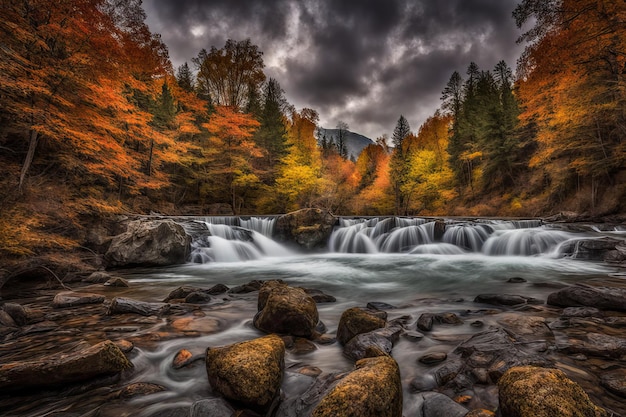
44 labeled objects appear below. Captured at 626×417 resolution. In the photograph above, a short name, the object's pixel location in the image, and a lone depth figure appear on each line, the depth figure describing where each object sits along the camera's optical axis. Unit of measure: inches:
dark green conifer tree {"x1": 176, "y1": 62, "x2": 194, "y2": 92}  1299.2
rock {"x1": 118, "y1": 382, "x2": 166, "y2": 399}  108.0
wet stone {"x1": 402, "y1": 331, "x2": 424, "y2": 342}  158.6
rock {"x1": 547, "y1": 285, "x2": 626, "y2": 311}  180.2
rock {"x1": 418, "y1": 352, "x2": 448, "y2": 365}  131.3
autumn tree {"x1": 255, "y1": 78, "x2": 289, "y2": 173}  1157.7
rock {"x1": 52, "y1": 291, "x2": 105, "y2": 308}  214.1
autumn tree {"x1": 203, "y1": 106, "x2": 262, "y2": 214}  955.3
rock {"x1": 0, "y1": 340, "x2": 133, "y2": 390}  102.7
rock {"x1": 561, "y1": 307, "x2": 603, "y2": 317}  172.8
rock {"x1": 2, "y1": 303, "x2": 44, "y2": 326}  176.6
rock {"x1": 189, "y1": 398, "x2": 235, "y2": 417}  92.5
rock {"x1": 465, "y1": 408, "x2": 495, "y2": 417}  85.8
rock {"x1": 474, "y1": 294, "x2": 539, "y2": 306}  216.2
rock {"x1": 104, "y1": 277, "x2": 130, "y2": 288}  296.0
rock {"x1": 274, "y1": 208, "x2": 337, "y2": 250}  621.6
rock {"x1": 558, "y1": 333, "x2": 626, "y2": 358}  122.7
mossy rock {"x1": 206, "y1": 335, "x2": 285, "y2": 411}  96.0
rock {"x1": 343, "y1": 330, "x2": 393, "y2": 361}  136.9
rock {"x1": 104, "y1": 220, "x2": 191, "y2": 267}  397.4
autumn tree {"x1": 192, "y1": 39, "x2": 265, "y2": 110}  1171.3
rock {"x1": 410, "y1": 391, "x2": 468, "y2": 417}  92.4
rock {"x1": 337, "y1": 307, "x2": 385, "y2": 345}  155.5
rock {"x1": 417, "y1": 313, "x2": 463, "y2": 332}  172.6
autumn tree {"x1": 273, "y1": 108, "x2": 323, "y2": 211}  1065.5
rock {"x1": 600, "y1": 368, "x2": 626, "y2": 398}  97.3
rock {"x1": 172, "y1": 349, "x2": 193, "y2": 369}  135.4
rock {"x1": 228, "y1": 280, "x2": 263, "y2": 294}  274.2
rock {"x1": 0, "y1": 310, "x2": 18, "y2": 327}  167.1
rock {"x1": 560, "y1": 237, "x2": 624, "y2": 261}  391.2
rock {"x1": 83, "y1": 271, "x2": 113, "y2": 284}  303.3
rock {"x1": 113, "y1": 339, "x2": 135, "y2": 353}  140.0
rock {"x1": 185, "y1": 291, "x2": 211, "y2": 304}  236.2
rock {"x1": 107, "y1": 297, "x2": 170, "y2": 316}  197.6
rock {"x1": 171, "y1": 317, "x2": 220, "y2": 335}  175.3
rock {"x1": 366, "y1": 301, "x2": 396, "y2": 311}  228.7
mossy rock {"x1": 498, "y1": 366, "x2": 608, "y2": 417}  72.8
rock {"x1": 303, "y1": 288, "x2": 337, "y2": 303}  255.3
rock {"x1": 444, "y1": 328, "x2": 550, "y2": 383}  111.2
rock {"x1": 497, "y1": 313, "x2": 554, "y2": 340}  149.8
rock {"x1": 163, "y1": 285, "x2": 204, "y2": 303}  242.1
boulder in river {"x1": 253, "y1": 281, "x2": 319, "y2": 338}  162.7
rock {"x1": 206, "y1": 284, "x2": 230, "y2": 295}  269.4
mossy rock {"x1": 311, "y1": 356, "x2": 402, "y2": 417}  76.1
